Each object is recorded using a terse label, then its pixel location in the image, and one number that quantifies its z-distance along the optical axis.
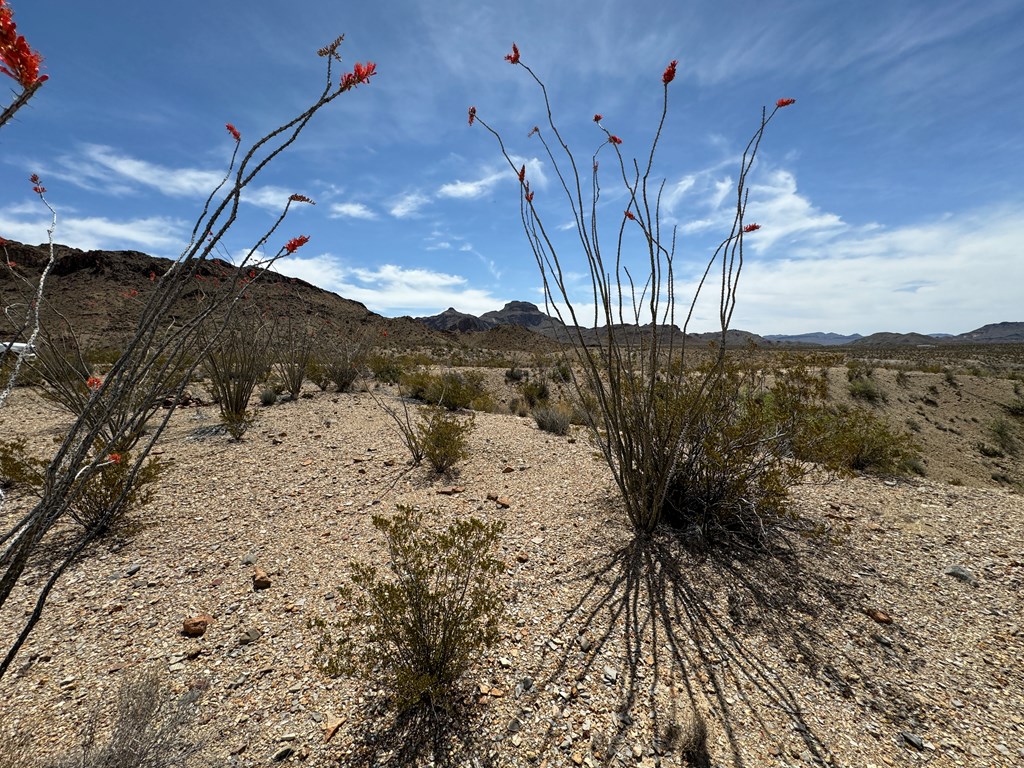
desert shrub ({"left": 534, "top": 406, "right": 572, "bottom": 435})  6.91
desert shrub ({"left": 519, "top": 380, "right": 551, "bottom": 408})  10.87
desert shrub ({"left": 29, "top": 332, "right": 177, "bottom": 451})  5.31
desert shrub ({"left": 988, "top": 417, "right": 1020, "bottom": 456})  10.27
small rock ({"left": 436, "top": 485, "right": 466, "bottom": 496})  4.46
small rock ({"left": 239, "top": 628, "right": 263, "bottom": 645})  2.52
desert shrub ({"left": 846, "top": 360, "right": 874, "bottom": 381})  13.73
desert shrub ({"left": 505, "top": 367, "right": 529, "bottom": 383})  14.89
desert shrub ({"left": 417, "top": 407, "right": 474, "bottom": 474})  5.01
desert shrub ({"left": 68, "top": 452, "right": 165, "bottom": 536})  3.50
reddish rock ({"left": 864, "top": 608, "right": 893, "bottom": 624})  2.71
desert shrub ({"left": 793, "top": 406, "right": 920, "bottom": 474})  4.30
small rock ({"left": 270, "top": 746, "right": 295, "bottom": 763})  1.88
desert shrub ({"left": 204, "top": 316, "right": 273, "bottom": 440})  6.32
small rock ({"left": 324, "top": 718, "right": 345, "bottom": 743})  1.98
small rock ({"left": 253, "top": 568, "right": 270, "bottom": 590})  2.99
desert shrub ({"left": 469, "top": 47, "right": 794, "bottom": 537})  3.14
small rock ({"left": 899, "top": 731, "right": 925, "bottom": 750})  1.98
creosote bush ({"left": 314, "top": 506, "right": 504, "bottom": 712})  2.13
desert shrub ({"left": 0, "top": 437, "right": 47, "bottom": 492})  3.79
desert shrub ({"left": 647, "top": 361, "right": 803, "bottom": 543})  3.46
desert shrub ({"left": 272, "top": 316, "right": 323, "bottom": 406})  8.95
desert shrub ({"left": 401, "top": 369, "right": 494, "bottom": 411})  8.65
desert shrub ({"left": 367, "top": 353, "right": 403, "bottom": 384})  12.55
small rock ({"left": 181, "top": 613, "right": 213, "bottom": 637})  2.58
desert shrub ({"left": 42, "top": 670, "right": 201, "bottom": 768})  1.72
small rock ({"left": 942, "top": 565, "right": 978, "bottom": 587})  3.02
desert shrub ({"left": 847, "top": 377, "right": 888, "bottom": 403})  12.28
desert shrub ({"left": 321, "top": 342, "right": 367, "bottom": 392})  10.02
